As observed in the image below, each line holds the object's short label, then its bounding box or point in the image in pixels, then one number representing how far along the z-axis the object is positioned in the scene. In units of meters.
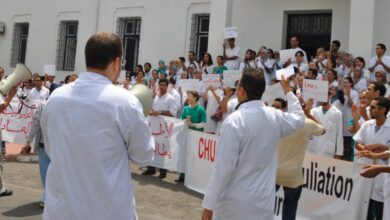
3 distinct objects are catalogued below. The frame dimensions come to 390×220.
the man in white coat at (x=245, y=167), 3.55
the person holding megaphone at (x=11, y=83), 7.19
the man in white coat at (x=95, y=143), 2.60
